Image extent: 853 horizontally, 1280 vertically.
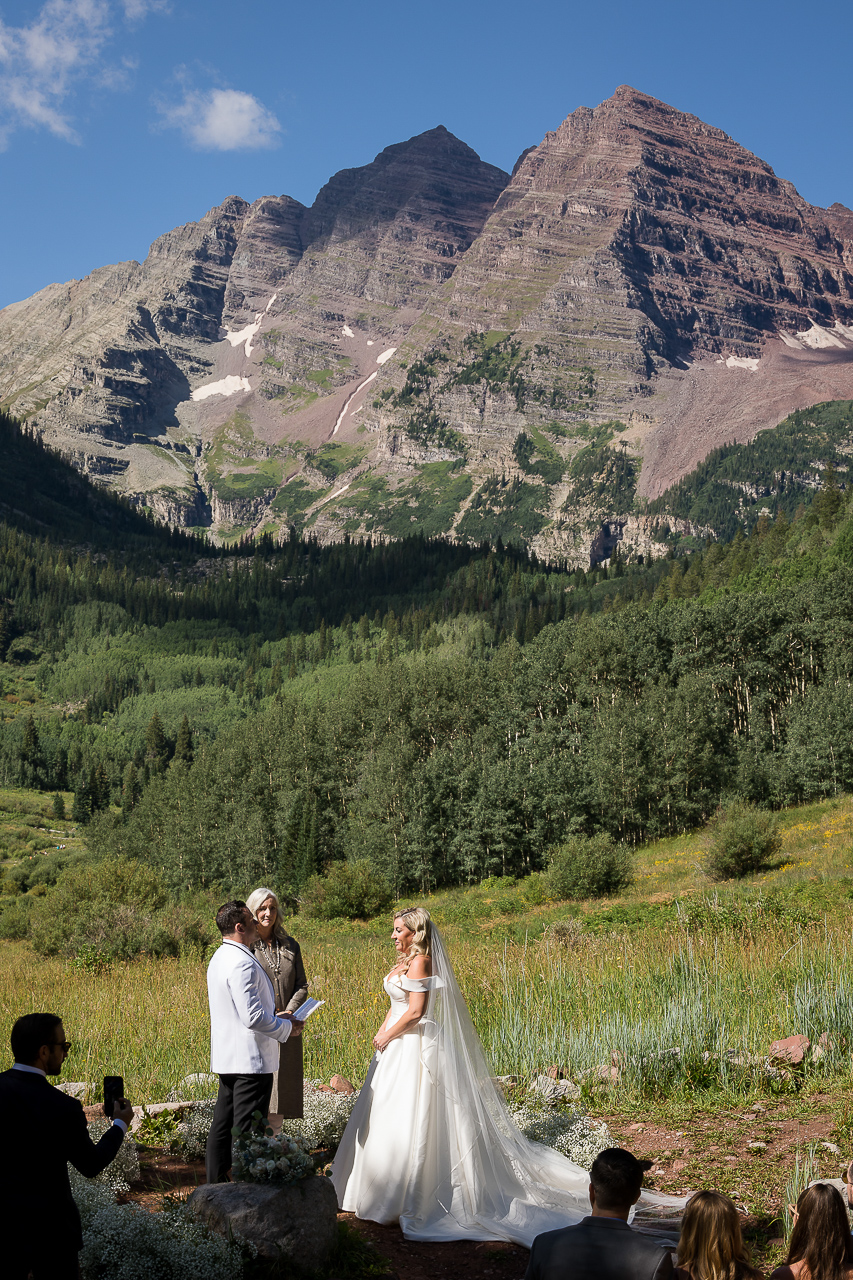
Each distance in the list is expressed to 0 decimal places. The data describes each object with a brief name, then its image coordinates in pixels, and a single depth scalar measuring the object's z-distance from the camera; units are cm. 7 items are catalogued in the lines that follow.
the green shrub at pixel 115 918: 2906
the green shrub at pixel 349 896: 5225
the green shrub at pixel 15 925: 6220
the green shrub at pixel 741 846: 3759
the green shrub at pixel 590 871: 4171
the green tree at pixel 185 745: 16312
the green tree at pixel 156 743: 17388
